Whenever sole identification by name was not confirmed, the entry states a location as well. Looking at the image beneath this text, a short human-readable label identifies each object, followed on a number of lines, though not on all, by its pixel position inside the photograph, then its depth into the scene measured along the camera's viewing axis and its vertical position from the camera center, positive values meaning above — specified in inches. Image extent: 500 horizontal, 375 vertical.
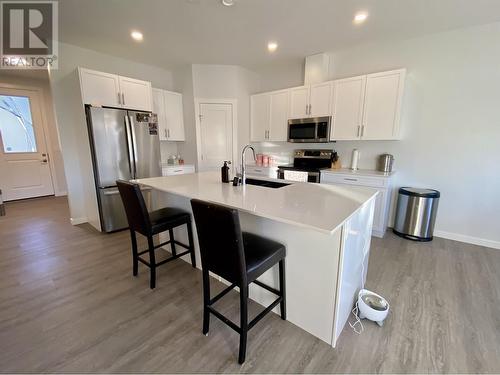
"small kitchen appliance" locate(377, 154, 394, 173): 128.0 -7.6
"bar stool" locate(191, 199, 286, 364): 49.0 -26.7
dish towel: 142.8 -17.8
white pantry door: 169.2 +10.3
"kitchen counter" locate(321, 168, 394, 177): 122.6 -13.6
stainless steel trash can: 115.6 -33.6
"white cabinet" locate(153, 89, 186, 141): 160.6 +24.6
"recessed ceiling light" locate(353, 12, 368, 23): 97.6 +58.8
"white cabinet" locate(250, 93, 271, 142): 169.5 +24.6
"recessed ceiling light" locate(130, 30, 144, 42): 114.6 +58.6
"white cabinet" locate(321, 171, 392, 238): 119.7 -20.6
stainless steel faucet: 82.3 -9.9
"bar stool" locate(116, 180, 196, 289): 75.8 -26.7
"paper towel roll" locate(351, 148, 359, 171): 141.4 -6.6
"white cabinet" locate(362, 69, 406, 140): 117.1 +24.2
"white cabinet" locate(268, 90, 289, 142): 159.2 +23.1
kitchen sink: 102.0 -16.6
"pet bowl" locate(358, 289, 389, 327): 63.8 -46.8
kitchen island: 52.0 -24.4
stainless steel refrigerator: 122.4 -2.6
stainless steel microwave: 141.3 +12.2
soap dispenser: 91.1 -10.4
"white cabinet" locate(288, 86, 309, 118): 148.2 +31.2
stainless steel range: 141.3 -10.2
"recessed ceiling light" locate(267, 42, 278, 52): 129.0 +60.4
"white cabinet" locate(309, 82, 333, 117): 138.5 +31.1
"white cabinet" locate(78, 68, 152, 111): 120.0 +32.5
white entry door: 191.3 -0.1
